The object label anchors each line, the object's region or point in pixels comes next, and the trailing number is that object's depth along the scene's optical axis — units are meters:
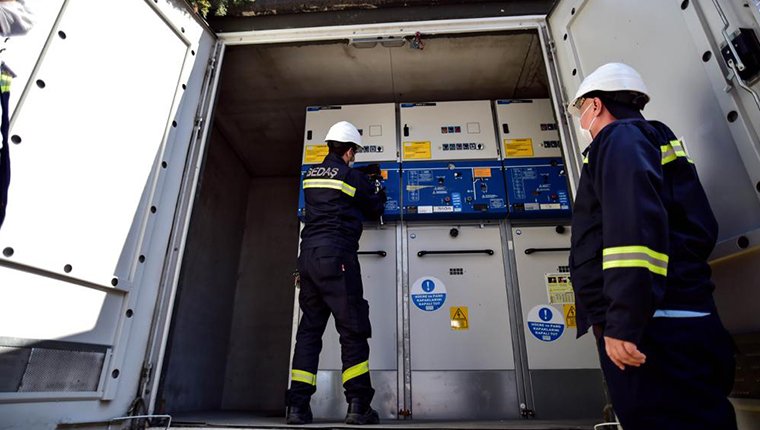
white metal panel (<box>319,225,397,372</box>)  3.08
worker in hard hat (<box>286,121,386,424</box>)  2.34
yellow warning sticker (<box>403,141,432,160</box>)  3.56
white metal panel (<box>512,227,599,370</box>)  2.98
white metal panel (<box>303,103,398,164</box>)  3.59
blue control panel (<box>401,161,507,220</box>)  3.31
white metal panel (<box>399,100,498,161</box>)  3.55
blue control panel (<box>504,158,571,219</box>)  3.29
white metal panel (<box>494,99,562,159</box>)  3.52
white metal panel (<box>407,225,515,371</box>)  3.03
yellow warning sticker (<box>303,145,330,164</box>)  3.59
